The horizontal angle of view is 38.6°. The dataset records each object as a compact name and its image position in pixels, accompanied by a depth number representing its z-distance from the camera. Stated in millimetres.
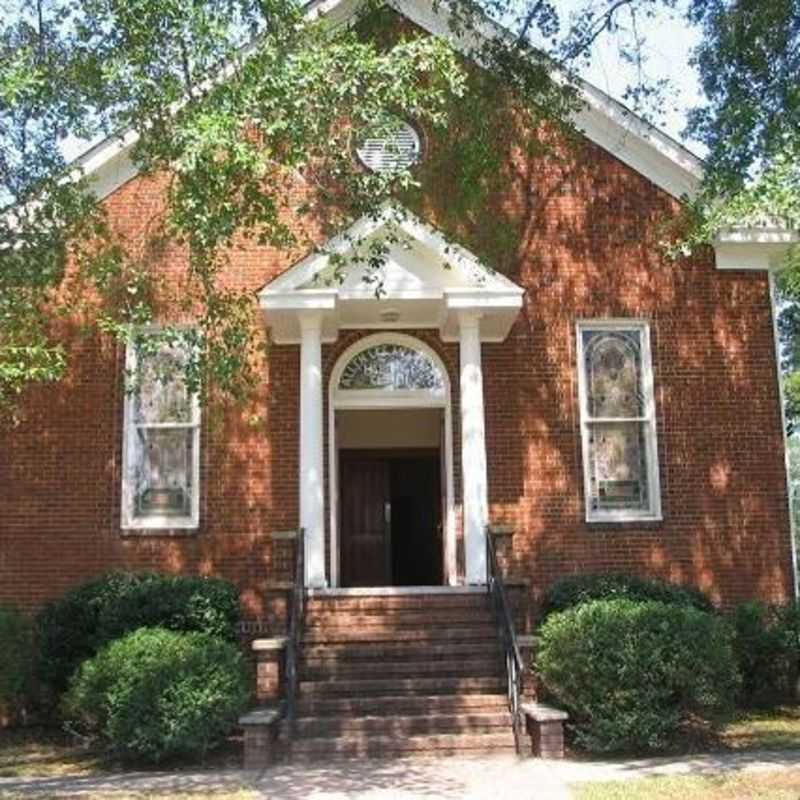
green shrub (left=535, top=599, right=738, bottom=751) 9758
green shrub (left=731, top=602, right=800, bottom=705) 12812
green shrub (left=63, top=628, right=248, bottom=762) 9719
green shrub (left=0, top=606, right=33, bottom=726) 11578
